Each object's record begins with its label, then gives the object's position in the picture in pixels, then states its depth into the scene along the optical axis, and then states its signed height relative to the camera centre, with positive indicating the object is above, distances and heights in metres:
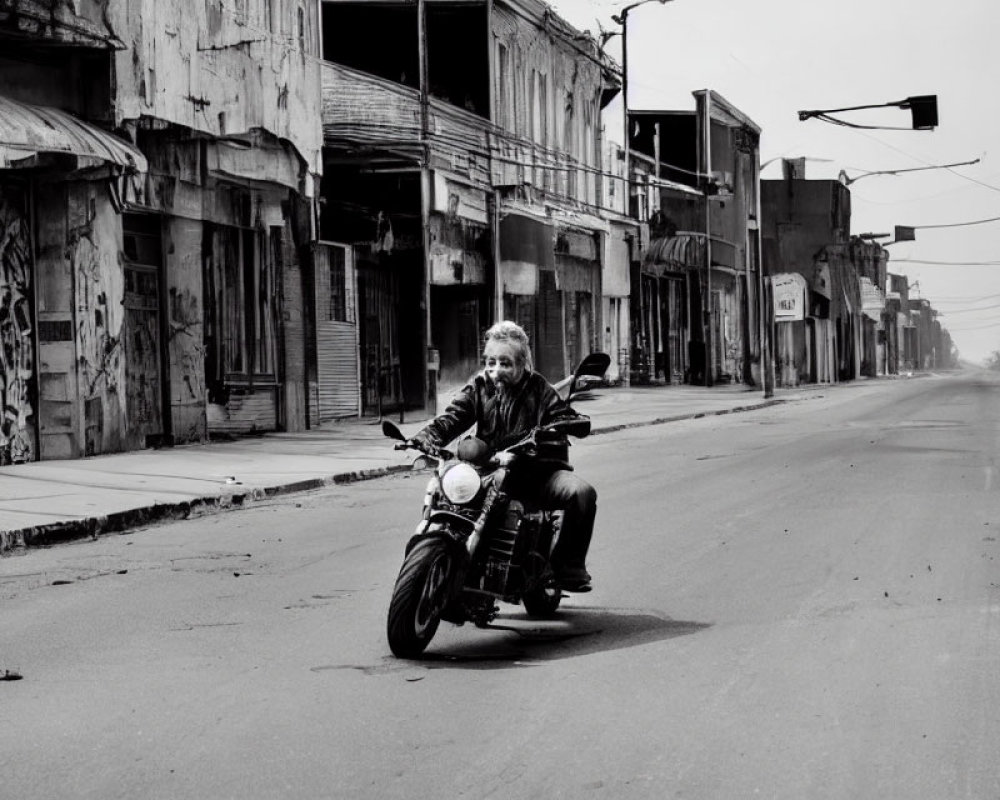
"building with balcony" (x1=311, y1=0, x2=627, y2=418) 29.02 +3.32
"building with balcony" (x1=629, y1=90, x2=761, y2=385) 49.38 +3.05
